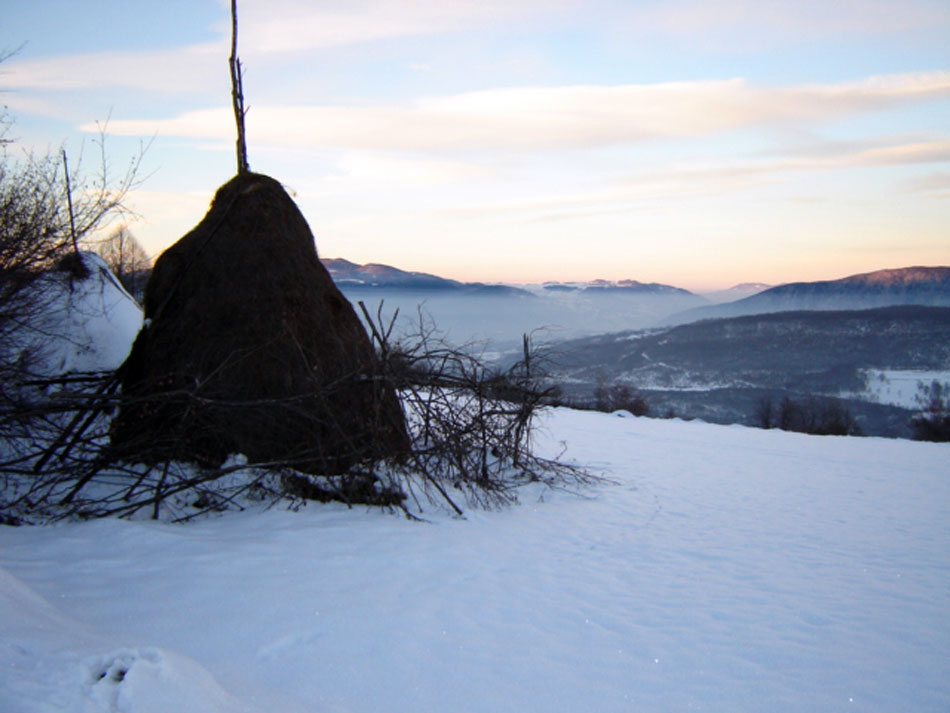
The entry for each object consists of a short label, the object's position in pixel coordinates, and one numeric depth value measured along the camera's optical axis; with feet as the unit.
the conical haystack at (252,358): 19.11
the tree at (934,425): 103.14
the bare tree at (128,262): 56.65
